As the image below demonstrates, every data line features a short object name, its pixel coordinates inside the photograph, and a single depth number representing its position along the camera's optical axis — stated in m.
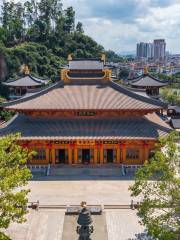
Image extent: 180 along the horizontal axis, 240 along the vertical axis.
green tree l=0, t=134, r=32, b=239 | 16.80
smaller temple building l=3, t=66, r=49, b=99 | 62.19
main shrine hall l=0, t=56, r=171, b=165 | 35.31
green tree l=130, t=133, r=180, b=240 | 17.62
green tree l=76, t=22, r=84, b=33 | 126.75
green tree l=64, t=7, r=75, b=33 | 120.75
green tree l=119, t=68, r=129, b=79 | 148.48
